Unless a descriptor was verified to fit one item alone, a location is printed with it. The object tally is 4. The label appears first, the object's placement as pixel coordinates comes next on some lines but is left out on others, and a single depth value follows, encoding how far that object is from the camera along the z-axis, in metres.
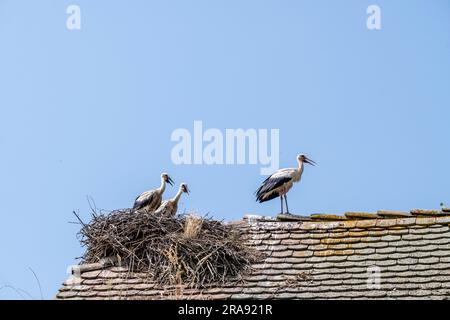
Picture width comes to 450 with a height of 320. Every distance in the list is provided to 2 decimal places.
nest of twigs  17.62
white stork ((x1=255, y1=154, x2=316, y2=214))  22.03
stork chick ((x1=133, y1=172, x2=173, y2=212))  22.84
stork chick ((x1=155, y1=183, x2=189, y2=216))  22.48
